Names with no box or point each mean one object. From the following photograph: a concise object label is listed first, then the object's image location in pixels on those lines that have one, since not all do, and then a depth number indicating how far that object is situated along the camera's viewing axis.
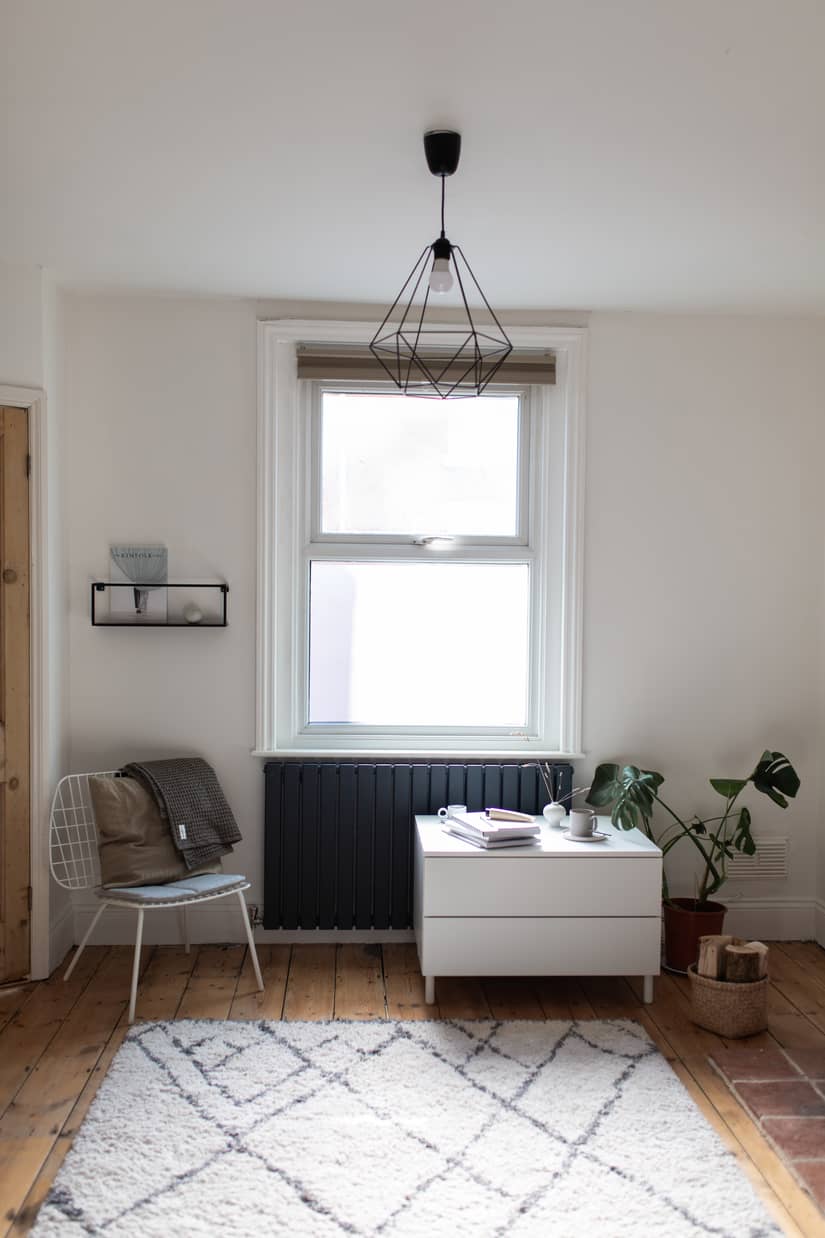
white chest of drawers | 3.38
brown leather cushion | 3.48
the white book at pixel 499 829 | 3.41
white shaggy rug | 2.25
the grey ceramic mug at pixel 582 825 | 3.54
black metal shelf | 3.79
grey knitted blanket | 3.59
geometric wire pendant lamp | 3.86
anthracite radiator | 3.90
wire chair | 3.33
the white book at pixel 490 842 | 3.40
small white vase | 3.74
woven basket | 3.17
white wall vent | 4.04
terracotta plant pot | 3.69
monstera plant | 3.64
